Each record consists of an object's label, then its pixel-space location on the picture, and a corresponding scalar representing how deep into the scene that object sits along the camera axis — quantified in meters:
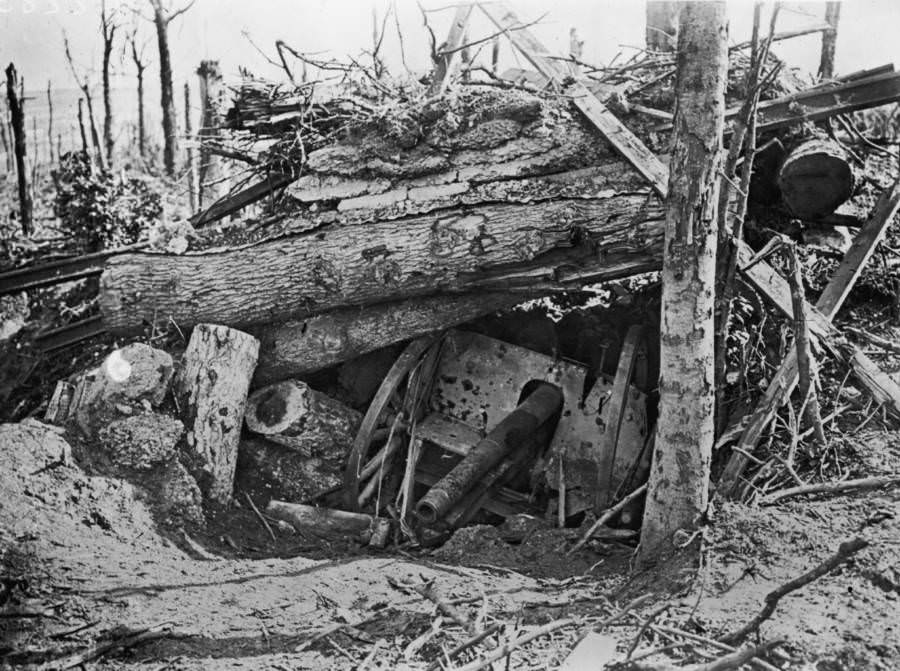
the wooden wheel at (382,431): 5.57
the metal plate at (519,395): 5.53
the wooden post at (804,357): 4.34
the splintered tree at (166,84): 11.56
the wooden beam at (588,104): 5.06
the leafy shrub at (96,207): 9.52
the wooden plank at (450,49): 6.20
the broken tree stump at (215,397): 5.25
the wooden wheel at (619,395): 5.21
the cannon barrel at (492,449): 5.03
